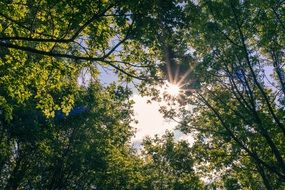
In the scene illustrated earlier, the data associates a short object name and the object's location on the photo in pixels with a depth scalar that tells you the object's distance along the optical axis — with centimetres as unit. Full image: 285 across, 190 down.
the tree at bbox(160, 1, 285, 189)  2128
